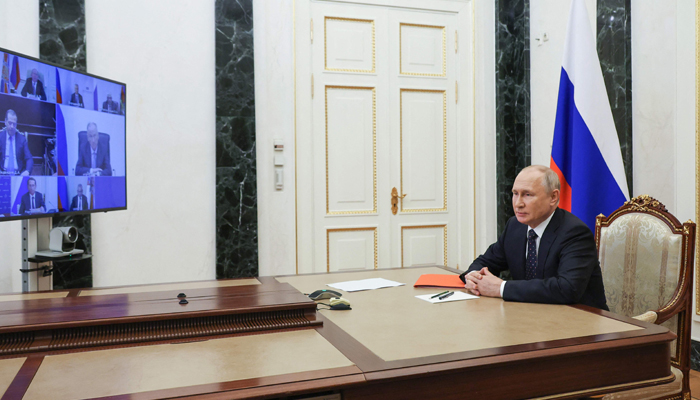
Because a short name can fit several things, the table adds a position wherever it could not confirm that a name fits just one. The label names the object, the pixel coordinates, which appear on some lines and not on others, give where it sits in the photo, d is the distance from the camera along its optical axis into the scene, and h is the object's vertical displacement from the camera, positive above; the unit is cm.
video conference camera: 300 -31
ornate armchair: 225 -40
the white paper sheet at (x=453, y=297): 201 -44
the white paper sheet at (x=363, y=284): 225 -44
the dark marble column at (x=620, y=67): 372 +82
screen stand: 287 -35
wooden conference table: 121 -44
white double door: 469 +41
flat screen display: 248 +24
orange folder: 228 -43
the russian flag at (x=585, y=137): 332 +30
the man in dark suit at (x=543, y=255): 199 -30
